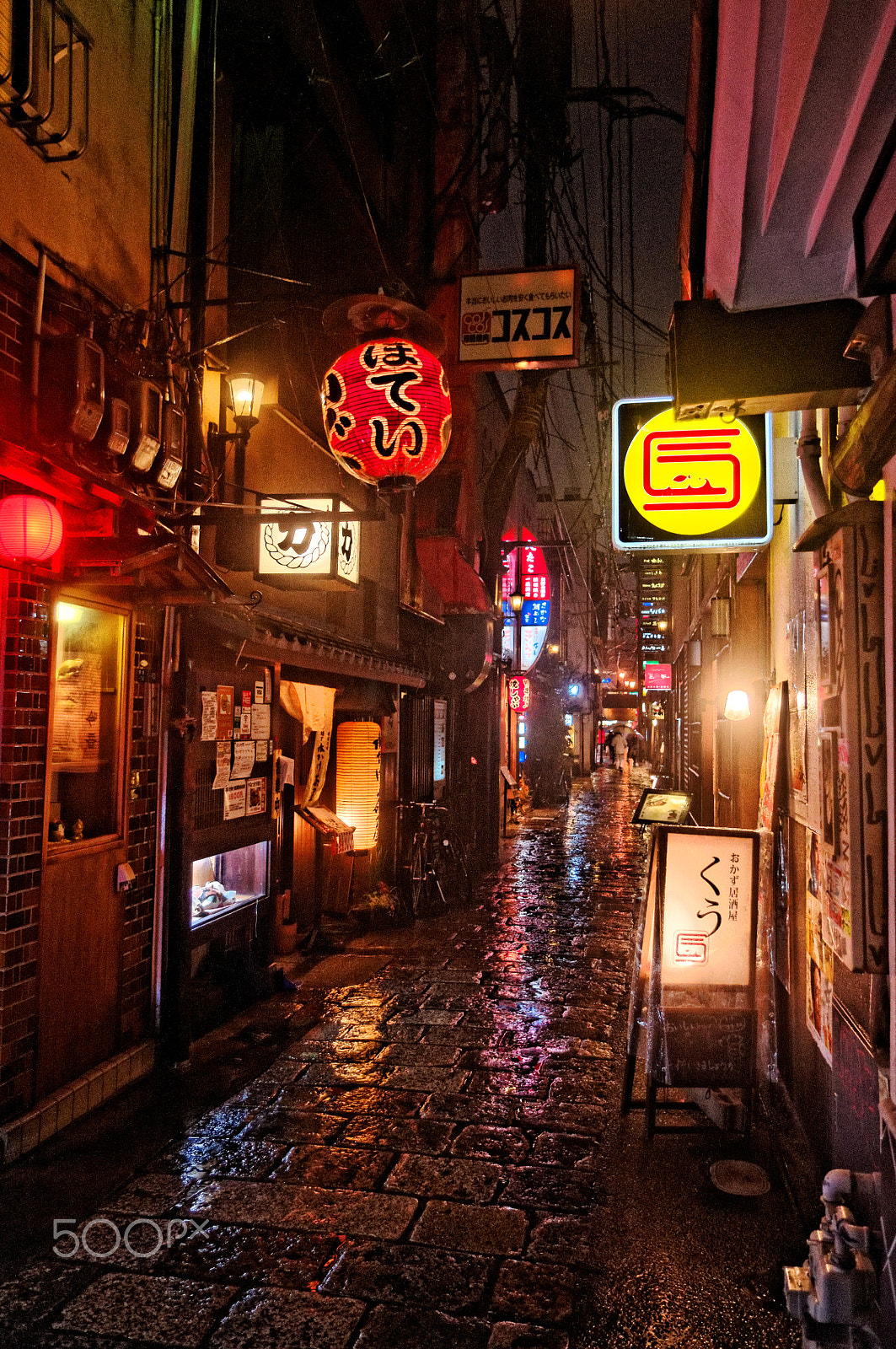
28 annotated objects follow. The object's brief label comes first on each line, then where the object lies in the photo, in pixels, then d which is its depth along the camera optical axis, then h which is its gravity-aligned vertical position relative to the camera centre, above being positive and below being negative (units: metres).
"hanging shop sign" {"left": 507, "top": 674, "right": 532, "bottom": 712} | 28.58 +0.94
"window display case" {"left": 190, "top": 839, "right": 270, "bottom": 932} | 9.23 -2.02
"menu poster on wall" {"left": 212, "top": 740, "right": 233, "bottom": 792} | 9.04 -0.54
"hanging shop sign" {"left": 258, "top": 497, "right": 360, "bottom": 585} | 9.66 +2.07
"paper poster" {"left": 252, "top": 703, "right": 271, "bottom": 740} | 9.94 -0.05
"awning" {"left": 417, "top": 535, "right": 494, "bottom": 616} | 16.58 +3.09
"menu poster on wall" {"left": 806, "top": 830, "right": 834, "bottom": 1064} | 5.47 -1.76
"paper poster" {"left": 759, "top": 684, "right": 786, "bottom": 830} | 7.31 -0.39
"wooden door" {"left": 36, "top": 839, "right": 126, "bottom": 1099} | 6.45 -2.12
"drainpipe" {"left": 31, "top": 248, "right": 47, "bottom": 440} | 6.27 +3.00
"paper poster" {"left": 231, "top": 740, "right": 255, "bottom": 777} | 9.47 -0.49
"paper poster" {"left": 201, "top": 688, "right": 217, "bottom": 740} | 8.75 +0.02
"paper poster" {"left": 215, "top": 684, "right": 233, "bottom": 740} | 9.05 +0.06
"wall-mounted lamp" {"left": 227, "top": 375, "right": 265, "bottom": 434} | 9.41 +3.76
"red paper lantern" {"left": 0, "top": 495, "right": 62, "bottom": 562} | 5.66 +1.34
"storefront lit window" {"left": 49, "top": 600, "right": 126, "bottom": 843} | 7.08 -0.07
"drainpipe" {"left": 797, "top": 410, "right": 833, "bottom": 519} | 5.71 +1.93
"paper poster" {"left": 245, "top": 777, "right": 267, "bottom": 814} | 9.81 -0.97
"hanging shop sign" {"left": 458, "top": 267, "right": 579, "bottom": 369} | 10.16 +5.17
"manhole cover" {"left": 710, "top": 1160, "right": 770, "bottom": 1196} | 5.66 -3.31
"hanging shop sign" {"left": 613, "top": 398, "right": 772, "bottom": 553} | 7.54 +2.35
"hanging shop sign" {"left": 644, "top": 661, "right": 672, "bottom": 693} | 40.66 +2.27
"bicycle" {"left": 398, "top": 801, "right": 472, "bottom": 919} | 14.23 -2.66
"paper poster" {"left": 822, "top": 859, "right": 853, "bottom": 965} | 3.82 -0.99
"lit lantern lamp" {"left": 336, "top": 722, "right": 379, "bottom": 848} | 13.04 -0.97
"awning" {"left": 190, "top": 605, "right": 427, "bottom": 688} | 8.59 +0.88
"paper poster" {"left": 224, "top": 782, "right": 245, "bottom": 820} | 9.30 -0.98
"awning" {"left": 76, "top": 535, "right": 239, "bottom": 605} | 6.65 +1.29
